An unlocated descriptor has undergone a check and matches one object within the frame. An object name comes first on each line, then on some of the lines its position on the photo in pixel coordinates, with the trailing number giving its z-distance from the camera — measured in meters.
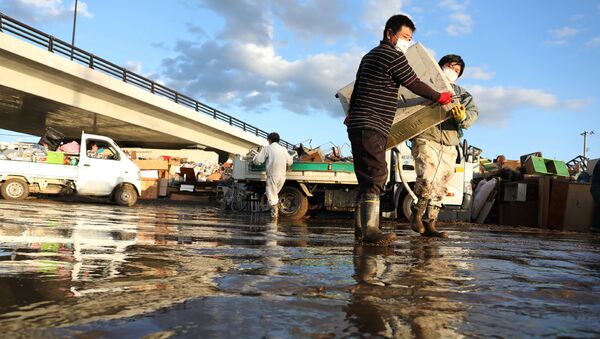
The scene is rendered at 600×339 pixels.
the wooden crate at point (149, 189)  24.15
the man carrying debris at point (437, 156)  5.87
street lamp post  42.44
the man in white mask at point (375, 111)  4.48
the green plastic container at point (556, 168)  13.63
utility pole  72.38
